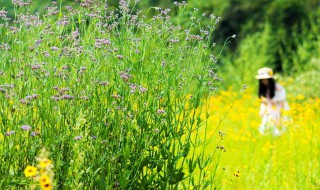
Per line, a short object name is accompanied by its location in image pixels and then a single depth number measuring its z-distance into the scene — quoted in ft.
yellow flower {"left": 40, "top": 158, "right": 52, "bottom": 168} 16.08
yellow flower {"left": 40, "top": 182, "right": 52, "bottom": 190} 15.75
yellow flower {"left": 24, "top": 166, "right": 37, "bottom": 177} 16.45
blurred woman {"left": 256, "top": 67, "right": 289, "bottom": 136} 53.11
